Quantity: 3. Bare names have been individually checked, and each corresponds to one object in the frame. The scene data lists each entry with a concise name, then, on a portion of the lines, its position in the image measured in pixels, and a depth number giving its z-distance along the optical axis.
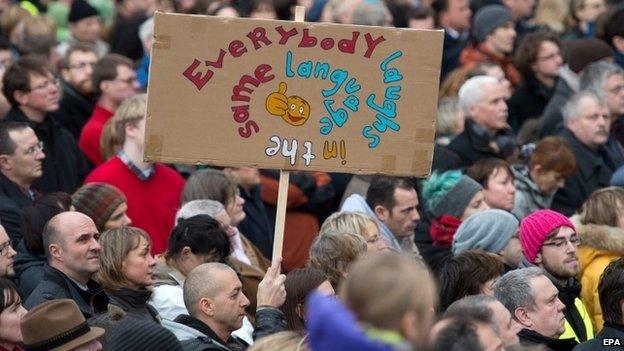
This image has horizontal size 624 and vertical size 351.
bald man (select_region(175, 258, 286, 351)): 14.95
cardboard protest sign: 15.46
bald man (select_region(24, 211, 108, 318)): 15.82
